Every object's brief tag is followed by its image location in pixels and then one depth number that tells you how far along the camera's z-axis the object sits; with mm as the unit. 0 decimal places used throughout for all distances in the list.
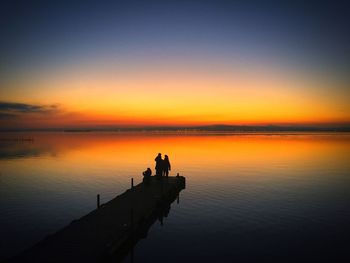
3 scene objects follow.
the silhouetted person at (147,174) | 30856
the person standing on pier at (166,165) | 33175
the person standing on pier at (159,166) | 32225
